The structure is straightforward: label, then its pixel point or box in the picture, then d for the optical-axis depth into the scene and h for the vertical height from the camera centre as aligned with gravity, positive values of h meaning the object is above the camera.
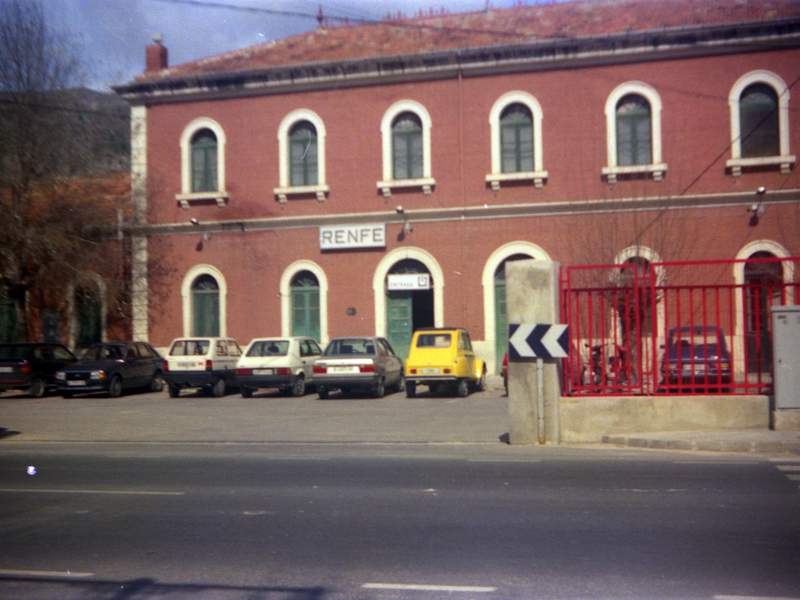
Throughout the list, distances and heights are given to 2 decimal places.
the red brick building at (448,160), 23.00 +4.98
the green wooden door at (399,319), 26.03 +0.01
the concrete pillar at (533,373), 11.75 -0.82
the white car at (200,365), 21.83 -1.18
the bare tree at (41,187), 25.39 +4.55
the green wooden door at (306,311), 26.69 +0.33
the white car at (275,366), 21.19 -1.21
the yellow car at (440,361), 20.36 -1.08
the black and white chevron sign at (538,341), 11.59 -0.35
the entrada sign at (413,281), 25.56 +1.21
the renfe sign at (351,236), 25.88 +2.72
